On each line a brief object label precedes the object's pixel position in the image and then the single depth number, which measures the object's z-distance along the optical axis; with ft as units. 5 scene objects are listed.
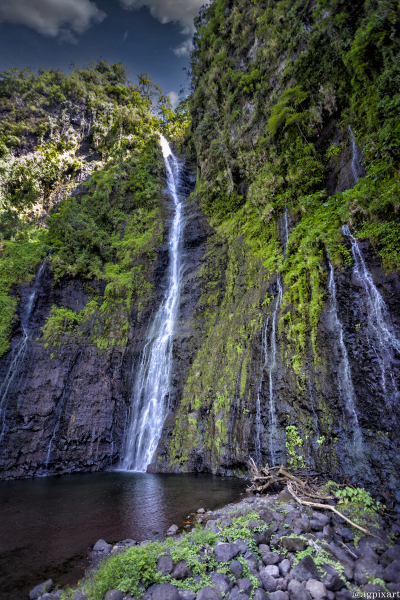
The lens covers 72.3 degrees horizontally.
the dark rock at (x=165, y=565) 12.92
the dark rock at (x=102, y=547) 17.34
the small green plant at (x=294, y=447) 27.37
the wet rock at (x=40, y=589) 13.48
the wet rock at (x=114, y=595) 11.55
